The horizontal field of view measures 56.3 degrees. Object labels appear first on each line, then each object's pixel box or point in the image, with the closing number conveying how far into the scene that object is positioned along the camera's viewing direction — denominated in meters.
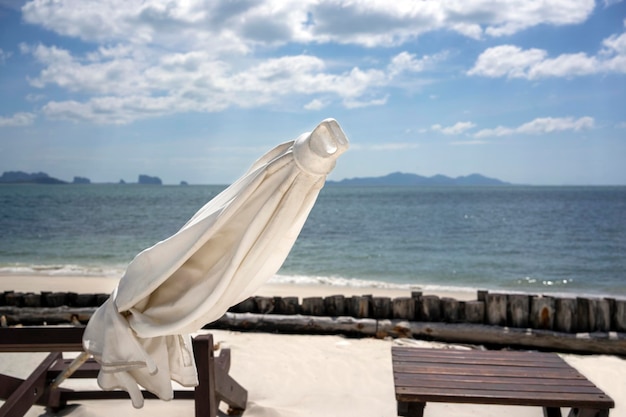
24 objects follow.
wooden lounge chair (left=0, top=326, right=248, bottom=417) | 2.94
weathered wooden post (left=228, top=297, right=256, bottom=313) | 7.29
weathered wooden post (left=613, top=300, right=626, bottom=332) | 6.48
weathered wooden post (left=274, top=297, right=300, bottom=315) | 7.28
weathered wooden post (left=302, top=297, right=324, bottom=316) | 7.23
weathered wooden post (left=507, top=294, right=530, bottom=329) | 6.71
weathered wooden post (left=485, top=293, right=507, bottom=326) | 6.78
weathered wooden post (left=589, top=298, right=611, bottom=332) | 6.55
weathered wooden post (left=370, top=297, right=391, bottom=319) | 7.08
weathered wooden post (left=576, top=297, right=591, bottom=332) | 6.60
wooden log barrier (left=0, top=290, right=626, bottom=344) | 6.61
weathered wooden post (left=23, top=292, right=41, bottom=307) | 7.61
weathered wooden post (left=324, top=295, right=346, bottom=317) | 7.19
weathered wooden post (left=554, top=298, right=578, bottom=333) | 6.62
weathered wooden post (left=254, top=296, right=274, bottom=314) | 7.30
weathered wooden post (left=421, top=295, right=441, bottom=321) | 6.98
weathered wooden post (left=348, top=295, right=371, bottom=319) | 7.11
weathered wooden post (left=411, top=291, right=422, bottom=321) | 6.99
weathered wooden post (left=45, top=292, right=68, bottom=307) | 7.58
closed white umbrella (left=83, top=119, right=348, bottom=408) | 2.70
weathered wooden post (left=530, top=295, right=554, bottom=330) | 6.66
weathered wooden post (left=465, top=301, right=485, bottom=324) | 6.86
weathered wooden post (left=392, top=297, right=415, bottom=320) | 7.00
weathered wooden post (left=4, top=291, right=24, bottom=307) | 7.67
